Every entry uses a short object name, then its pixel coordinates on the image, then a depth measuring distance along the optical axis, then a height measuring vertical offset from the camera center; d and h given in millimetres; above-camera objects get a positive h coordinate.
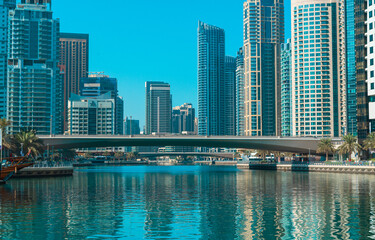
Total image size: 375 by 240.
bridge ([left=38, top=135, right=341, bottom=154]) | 178375 +226
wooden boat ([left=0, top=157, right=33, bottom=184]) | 93938 -4970
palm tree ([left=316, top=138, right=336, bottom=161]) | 175000 -1585
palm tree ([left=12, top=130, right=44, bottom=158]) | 138500 +207
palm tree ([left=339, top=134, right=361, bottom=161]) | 153375 -1119
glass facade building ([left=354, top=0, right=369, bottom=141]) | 159875 +23756
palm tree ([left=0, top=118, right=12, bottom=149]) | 125500 +1317
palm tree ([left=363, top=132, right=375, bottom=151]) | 136025 -205
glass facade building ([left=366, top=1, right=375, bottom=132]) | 152375 +25160
